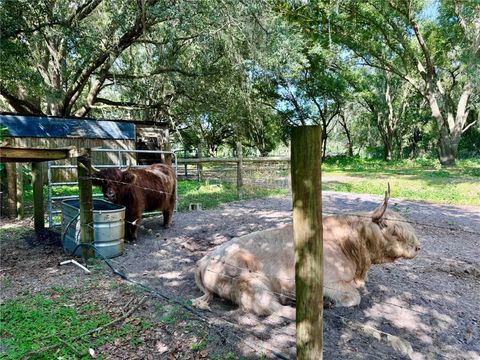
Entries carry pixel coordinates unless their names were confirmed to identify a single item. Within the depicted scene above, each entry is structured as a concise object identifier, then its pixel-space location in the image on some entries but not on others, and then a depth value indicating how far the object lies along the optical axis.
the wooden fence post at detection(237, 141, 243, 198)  9.66
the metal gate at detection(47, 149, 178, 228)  5.94
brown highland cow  5.20
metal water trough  4.54
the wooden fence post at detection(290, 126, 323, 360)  1.71
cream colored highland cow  2.98
